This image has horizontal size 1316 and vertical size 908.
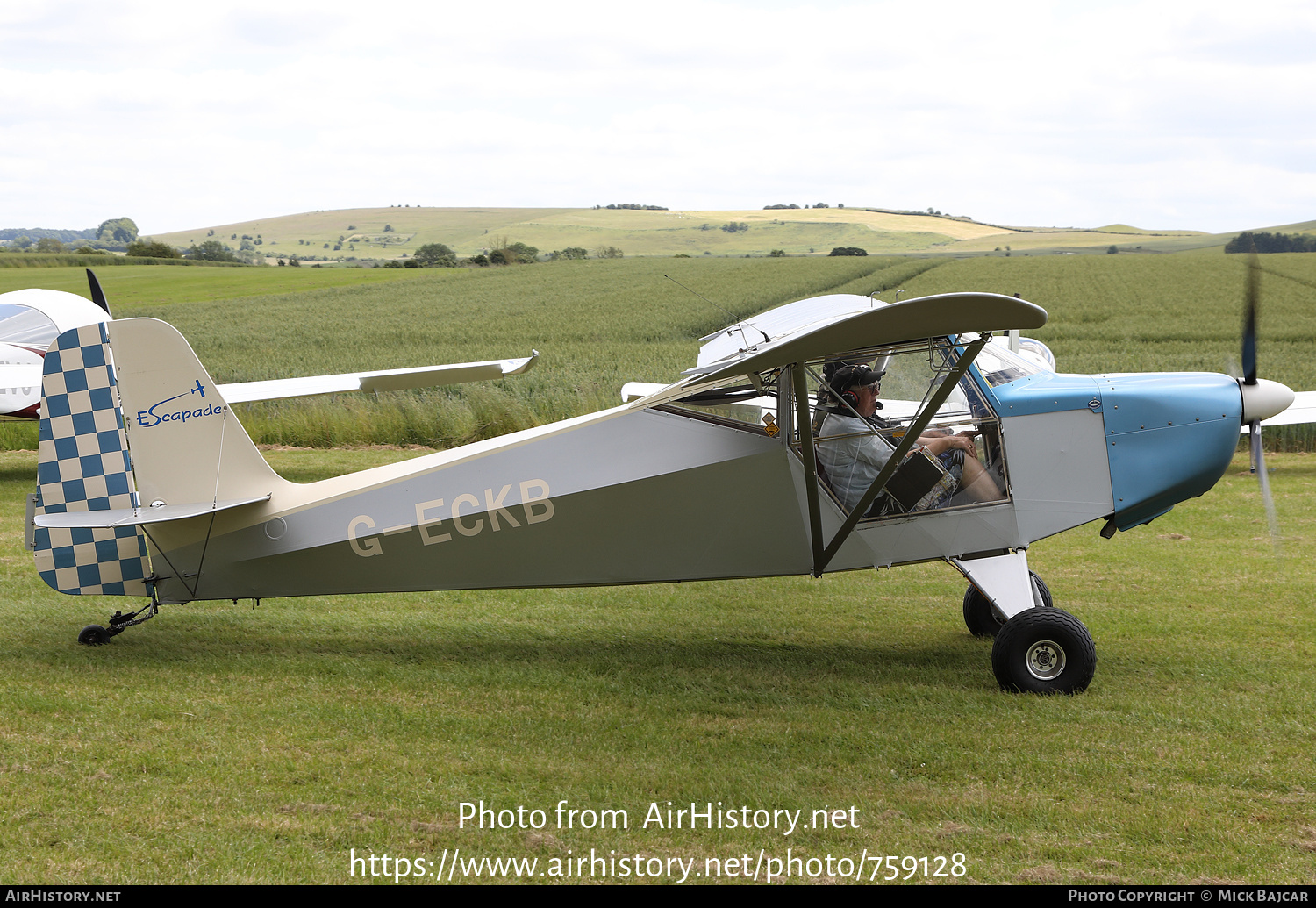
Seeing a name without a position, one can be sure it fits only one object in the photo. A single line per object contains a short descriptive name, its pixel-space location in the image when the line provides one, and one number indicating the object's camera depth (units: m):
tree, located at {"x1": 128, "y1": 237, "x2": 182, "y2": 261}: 89.25
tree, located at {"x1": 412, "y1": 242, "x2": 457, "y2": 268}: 93.71
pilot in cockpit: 5.91
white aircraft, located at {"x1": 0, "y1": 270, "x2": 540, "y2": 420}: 11.75
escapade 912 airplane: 5.95
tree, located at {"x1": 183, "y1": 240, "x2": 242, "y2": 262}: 96.38
